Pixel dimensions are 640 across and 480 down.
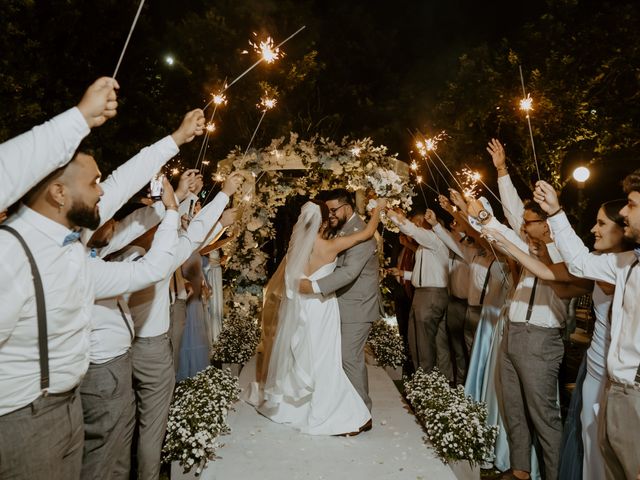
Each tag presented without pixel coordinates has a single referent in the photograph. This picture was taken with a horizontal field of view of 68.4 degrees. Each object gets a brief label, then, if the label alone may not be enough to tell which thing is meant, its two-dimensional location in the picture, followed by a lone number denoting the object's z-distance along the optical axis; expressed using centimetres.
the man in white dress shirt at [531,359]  369
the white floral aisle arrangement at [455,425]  376
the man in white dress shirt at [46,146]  179
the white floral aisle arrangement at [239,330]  656
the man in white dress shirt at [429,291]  650
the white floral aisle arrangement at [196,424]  358
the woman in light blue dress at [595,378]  307
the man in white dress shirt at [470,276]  565
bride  444
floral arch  673
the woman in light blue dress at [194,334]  588
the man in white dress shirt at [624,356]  247
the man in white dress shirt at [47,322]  191
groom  457
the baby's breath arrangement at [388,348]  674
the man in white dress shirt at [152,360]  334
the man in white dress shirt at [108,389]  280
